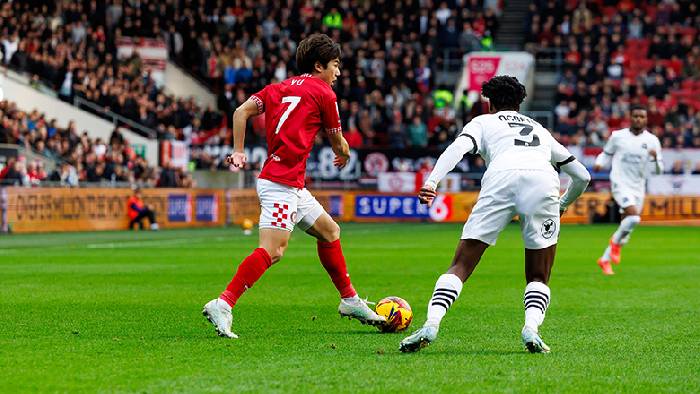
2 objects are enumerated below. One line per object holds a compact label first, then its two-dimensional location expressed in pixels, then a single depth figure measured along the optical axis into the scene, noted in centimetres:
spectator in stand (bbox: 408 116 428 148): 4366
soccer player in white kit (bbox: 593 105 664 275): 2064
